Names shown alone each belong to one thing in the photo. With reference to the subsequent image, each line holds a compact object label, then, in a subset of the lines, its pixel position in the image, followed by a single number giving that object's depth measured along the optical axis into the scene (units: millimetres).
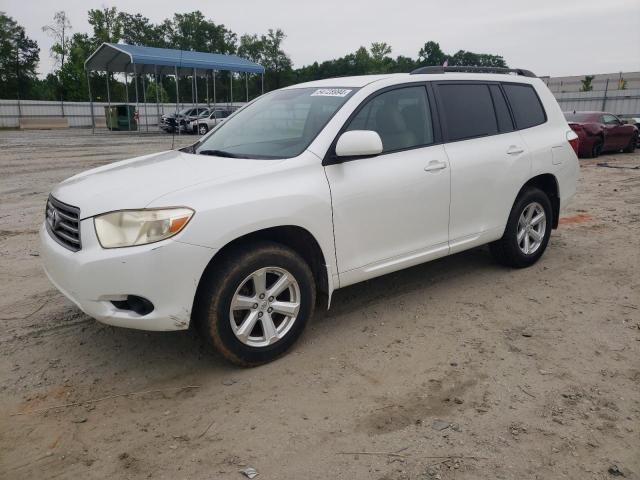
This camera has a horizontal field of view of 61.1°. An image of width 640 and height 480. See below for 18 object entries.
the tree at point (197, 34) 80375
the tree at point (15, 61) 56375
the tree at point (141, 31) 75250
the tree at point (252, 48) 79438
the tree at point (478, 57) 89275
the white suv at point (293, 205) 3068
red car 16391
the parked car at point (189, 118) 28609
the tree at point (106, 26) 61531
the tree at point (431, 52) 101894
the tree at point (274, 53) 78562
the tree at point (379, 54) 82750
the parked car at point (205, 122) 27938
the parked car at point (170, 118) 29666
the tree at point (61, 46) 60062
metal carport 28156
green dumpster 33625
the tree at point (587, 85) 41888
